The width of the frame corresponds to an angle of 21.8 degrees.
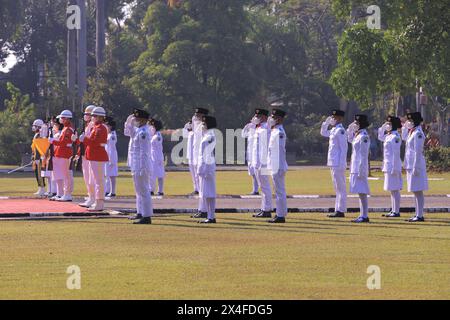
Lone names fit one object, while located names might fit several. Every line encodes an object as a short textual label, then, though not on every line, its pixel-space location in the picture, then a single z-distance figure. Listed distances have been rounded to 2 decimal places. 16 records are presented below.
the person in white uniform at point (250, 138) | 30.28
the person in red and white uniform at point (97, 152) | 25.47
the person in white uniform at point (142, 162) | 22.89
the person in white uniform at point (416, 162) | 23.78
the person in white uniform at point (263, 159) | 24.73
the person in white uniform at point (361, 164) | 23.69
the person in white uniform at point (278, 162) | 23.17
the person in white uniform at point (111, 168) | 32.28
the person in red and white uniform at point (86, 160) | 25.91
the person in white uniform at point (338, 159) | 24.52
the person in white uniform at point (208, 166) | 22.94
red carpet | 25.49
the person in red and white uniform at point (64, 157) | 29.14
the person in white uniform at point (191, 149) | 31.61
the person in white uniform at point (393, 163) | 24.97
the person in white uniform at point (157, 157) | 32.50
